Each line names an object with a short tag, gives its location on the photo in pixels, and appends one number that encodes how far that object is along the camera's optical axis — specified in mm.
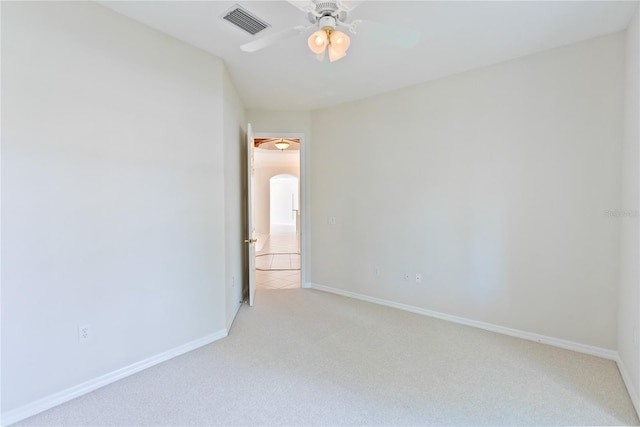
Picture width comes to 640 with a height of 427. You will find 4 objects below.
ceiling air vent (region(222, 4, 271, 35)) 2090
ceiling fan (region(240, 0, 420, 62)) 1539
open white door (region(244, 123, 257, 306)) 3710
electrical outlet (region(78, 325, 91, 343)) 2008
